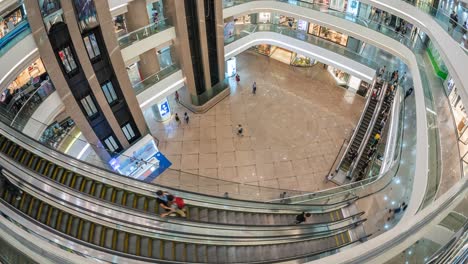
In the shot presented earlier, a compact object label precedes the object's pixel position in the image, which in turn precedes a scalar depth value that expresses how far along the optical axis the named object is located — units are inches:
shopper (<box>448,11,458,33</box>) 445.9
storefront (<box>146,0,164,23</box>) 661.9
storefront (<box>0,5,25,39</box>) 396.8
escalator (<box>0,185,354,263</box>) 309.0
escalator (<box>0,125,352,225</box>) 370.9
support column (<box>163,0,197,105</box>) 602.0
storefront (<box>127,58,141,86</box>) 687.7
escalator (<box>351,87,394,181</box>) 631.2
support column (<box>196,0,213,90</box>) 634.8
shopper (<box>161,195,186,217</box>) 367.3
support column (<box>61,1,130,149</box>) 448.8
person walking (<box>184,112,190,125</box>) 750.1
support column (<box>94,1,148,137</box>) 488.1
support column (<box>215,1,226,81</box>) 668.7
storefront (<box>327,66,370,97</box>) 796.1
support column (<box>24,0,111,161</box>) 409.1
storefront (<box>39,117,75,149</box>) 440.4
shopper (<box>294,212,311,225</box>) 477.6
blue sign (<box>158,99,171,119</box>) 726.2
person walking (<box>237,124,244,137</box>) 718.0
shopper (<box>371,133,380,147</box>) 649.0
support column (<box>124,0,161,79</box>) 589.6
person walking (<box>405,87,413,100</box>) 603.2
